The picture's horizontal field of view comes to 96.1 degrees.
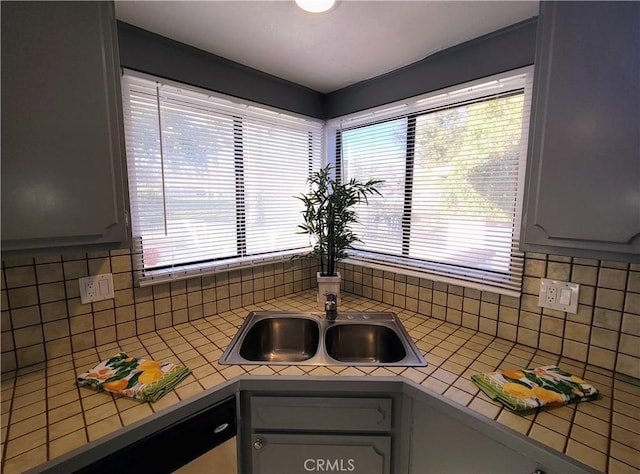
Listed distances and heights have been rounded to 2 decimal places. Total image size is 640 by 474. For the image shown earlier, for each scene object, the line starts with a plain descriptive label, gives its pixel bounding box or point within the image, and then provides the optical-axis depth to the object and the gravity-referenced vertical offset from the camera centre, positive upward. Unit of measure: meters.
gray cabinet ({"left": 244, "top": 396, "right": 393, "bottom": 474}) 1.08 -0.87
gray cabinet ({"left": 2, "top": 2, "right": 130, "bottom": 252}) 0.76 +0.22
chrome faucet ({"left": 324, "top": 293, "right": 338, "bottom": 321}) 1.57 -0.55
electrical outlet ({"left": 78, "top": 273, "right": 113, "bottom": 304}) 1.21 -0.36
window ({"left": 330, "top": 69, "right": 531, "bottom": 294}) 1.31 +0.14
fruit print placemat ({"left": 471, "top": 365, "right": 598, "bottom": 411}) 0.90 -0.60
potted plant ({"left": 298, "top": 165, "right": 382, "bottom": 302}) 1.64 -0.09
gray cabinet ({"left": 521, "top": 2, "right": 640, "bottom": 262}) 0.77 +0.21
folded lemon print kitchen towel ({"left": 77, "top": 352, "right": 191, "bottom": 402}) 0.93 -0.60
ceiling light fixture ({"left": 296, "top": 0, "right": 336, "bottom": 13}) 1.05 +0.74
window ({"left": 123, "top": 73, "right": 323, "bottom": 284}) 1.33 +0.15
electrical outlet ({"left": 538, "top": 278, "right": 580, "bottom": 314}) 1.17 -0.37
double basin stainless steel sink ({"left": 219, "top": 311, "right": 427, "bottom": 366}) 1.47 -0.70
